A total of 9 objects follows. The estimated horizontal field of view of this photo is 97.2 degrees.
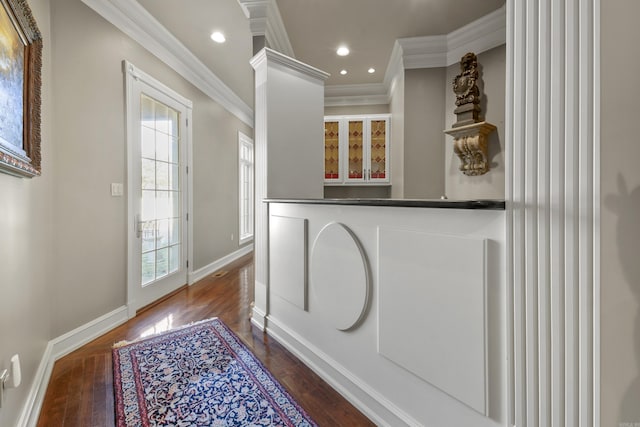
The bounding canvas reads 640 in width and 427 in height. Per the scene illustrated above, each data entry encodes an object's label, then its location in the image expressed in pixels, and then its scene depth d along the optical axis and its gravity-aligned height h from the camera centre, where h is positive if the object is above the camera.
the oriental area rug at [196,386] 1.42 -1.02
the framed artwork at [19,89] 1.15 +0.59
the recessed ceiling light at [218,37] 2.98 +1.90
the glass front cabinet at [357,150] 4.24 +0.95
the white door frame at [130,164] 2.58 +0.45
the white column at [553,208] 0.74 +0.01
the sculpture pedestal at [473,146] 2.91 +0.70
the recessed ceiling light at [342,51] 3.42 +1.99
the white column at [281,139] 2.32 +0.63
